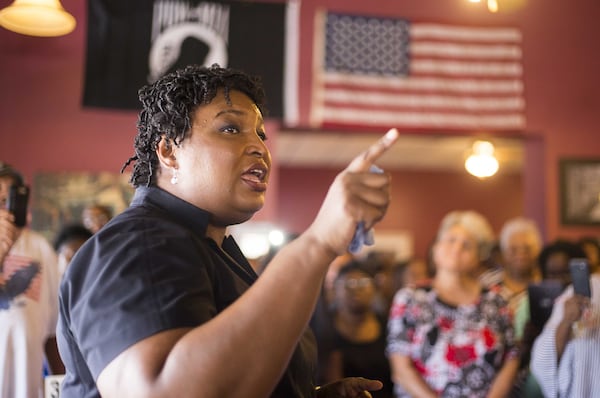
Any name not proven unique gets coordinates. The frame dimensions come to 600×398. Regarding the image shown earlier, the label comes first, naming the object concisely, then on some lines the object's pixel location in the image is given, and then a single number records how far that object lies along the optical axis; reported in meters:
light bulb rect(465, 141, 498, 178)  6.29
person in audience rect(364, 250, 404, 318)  5.13
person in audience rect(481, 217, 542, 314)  4.79
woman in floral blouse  3.64
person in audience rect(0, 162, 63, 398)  3.04
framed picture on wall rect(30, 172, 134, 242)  5.79
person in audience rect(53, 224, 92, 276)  4.23
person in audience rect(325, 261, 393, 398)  4.32
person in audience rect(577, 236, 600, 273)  4.77
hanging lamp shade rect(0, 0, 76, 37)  4.08
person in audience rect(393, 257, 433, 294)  6.83
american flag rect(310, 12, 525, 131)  6.24
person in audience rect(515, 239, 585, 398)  3.72
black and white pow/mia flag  5.77
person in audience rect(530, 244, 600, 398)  3.27
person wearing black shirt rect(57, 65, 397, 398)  1.04
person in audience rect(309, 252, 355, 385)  4.25
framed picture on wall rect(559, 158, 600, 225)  6.66
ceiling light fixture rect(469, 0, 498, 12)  3.00
